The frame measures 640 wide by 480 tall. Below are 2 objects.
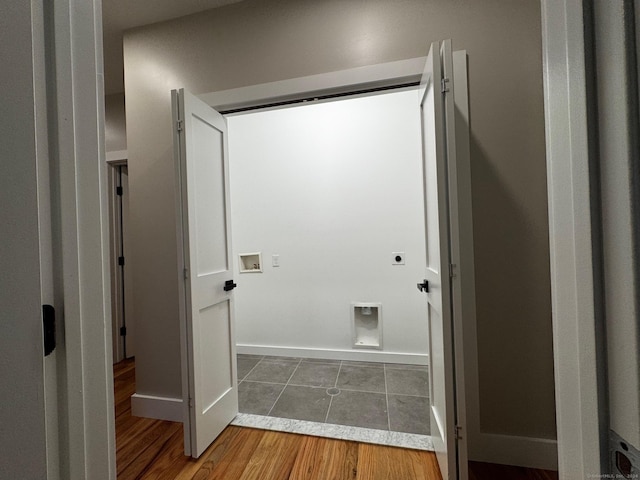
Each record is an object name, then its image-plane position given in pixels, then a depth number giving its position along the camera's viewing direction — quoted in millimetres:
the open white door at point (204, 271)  1509
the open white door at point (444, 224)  1144
